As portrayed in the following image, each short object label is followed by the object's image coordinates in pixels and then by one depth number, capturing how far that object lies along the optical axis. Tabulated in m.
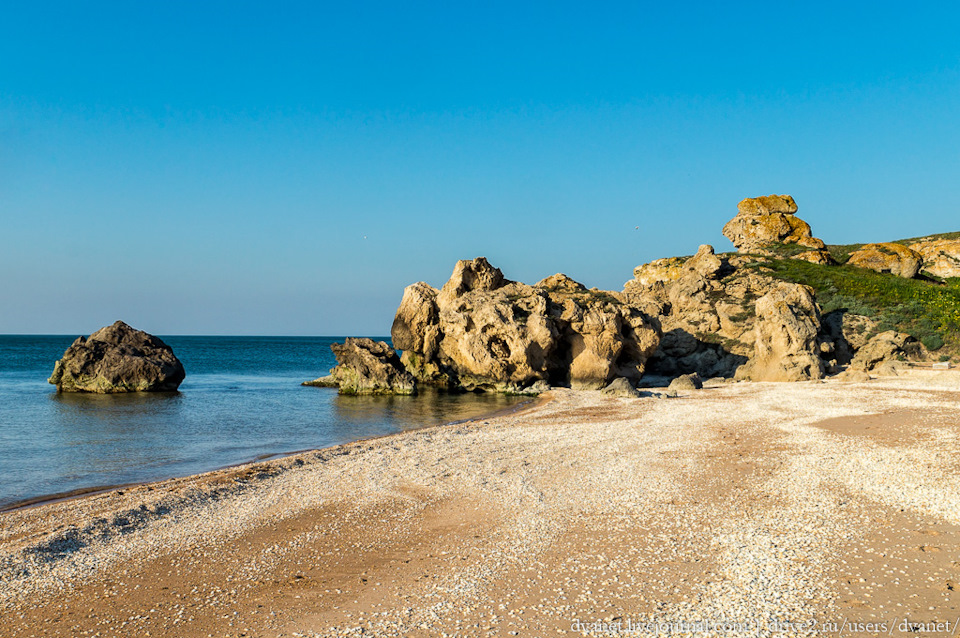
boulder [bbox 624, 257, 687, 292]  57.66
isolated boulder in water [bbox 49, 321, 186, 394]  36.78
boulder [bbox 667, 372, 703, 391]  30.59
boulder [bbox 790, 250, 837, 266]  57.81
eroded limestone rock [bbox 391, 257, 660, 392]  33.56
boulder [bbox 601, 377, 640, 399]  28.31
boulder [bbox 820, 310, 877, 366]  38.47
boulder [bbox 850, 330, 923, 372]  33.41
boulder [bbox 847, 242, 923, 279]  55.53
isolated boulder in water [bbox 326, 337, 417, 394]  36.03
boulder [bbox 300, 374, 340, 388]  42.22
